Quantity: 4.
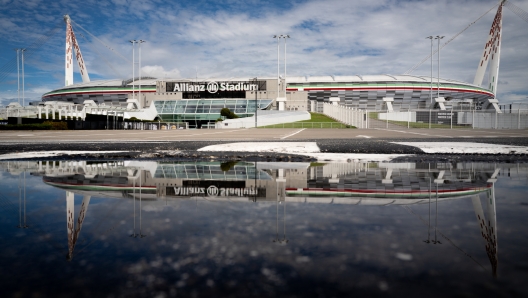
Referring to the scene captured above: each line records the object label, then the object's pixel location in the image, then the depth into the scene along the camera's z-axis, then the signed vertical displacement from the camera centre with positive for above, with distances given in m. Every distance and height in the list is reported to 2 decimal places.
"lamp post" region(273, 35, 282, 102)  68.94 +11.08
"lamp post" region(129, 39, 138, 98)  63.81 +14.14
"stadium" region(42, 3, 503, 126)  64.19 +10.25
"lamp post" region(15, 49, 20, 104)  72.06 +11.89
